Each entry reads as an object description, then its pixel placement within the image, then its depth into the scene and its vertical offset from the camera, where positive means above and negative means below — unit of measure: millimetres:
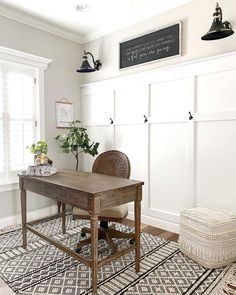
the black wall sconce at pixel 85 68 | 3312 +899
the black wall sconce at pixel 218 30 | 2164 +928
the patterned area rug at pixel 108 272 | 1938 -1228
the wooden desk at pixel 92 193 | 1796 -488
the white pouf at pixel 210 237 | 2184 -948
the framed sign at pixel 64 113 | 3797 +335
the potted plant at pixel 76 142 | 3526 -115
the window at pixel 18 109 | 3186 +349
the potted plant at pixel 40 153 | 2621 -207
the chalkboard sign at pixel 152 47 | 2961 +1144
